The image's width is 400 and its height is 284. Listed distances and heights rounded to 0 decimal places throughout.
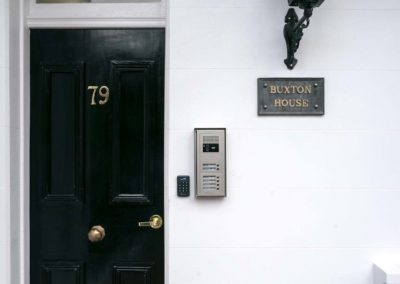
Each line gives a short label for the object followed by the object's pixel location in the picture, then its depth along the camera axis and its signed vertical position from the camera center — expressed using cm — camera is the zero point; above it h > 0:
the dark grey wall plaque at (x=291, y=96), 223 +28
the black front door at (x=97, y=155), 238 -10
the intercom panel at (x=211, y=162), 218 -13
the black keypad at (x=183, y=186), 220 -28
